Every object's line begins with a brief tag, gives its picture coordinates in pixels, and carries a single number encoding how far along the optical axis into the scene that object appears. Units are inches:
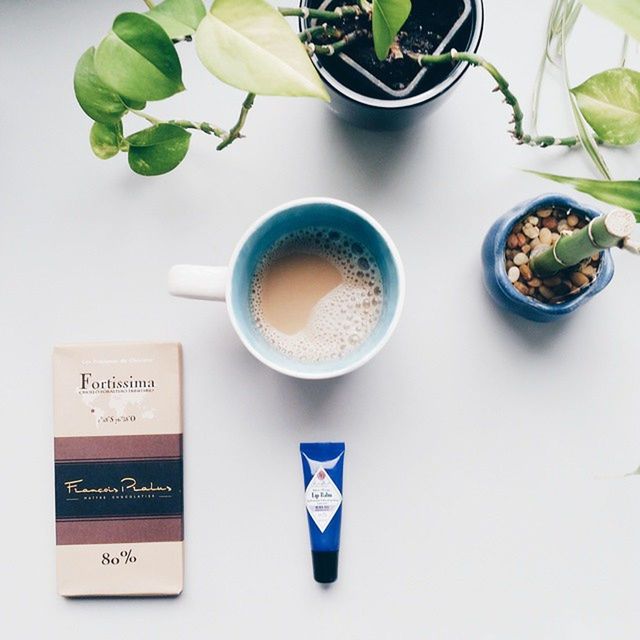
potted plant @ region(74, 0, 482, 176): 14.8
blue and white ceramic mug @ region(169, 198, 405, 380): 21.8
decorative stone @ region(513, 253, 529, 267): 24.4
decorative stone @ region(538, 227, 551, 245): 24.3
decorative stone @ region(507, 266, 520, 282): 24.4
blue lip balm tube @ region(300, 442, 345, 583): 25.9
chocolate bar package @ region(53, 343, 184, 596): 26.1
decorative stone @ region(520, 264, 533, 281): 24.3
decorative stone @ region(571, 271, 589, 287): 24.0
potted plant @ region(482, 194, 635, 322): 23.8
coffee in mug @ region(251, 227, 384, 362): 24.7
